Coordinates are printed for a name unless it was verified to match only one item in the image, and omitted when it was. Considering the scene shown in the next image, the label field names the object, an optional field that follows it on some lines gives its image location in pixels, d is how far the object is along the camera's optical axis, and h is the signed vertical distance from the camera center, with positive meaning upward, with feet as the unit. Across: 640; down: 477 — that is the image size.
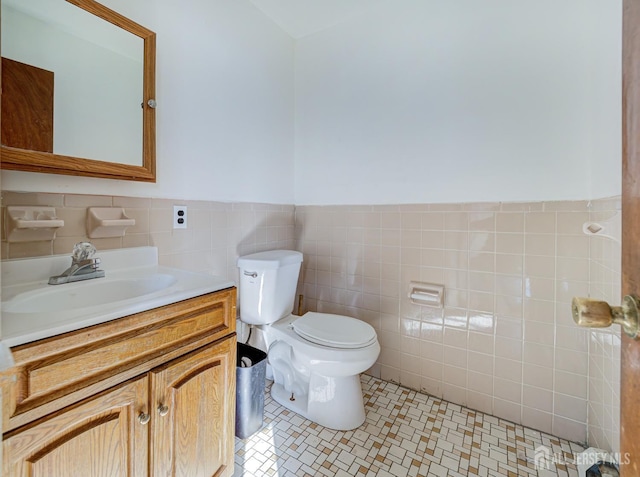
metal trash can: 4.53 -2.53
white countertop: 2.15 -0.57
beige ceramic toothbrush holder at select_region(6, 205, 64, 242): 3.04 +0.15
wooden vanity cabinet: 2.00 -1.43
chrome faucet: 3.21 -0.35
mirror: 3.07 +1.84
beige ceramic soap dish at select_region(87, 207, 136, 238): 3.60 +0.20
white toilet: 4.55 -1.75
